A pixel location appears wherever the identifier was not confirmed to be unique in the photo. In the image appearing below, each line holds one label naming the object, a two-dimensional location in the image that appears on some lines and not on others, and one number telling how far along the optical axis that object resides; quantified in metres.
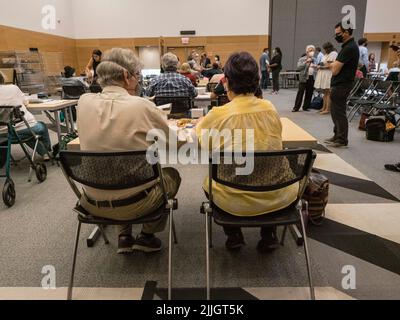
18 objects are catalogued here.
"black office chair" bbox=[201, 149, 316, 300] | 1.39
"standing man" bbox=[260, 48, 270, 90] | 11.51
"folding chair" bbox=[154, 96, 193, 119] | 3.08
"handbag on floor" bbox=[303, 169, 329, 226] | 2.26
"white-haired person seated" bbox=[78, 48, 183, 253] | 1.49
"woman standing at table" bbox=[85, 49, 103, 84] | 5.39
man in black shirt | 3.84
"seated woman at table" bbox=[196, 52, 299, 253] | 1.51
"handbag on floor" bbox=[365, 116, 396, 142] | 4.62
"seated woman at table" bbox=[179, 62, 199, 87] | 5.29
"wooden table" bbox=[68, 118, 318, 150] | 1.90
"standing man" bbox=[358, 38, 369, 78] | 7.59
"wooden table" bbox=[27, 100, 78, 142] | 3.75
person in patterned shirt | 3.59
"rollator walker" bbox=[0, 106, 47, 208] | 2.80
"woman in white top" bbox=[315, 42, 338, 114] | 6.31
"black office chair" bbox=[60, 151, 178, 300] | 1.39
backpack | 7.46
